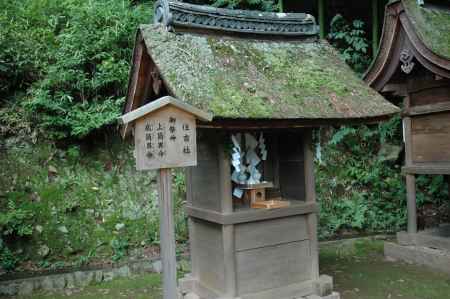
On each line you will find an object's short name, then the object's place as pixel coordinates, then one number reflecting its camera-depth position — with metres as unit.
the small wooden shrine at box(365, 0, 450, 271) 6.38
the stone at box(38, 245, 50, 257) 6.84
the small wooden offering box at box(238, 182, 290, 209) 5.08
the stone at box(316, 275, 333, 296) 5.30
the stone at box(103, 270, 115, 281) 6.54
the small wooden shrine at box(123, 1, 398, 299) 4.57
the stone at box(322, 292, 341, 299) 5.22
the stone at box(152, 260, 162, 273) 6.89
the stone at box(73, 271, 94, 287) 6.34
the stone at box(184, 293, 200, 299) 5.40
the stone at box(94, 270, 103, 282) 6.46
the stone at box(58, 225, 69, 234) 7.17
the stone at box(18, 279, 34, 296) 5.96
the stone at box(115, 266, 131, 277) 6.64
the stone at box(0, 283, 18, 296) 5.87
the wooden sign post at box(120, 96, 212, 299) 3.52
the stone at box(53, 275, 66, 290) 6.19
